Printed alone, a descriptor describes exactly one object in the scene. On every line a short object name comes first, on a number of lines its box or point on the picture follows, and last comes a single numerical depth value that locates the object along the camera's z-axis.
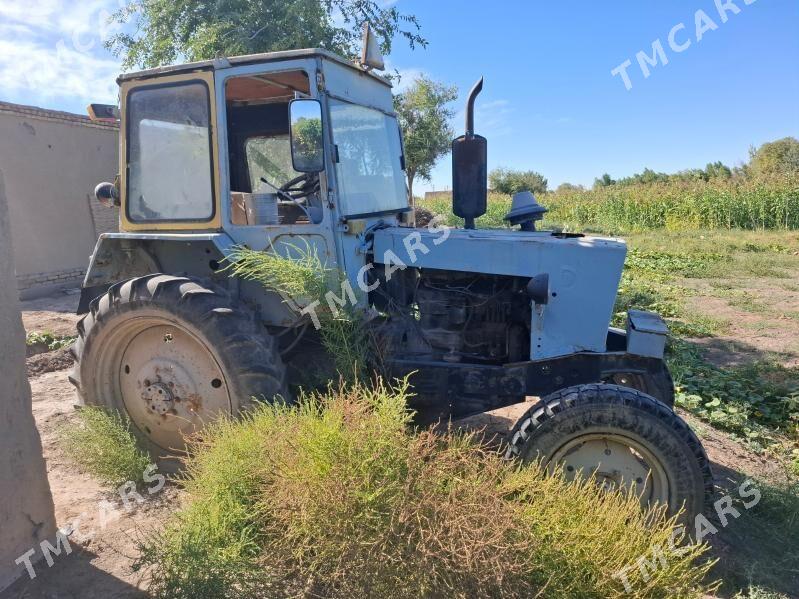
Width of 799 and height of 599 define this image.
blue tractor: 3.08
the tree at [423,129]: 18.44
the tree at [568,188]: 34.66
